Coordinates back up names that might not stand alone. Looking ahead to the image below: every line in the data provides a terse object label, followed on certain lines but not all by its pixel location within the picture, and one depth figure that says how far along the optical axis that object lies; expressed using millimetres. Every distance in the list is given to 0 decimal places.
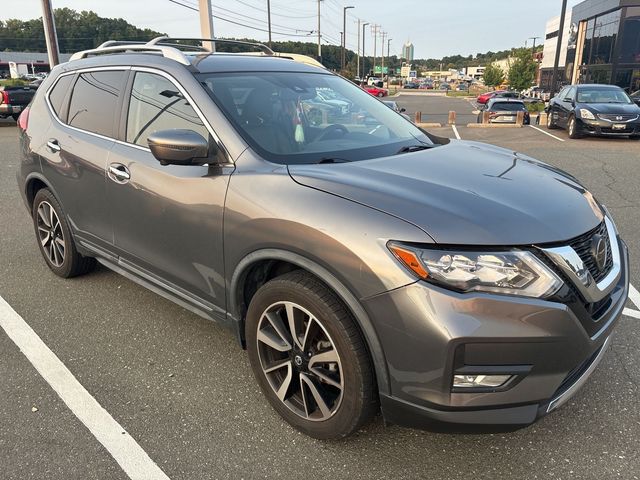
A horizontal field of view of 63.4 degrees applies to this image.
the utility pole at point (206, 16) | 15961
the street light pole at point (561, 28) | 23844
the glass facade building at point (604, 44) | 40125
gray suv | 1938
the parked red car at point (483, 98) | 40175
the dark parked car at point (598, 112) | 13031
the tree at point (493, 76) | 66938
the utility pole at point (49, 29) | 19938
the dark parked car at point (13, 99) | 17328
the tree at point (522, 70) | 50406
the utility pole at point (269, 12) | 44619
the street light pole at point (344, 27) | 73812
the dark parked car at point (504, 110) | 18812
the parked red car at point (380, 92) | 46691
